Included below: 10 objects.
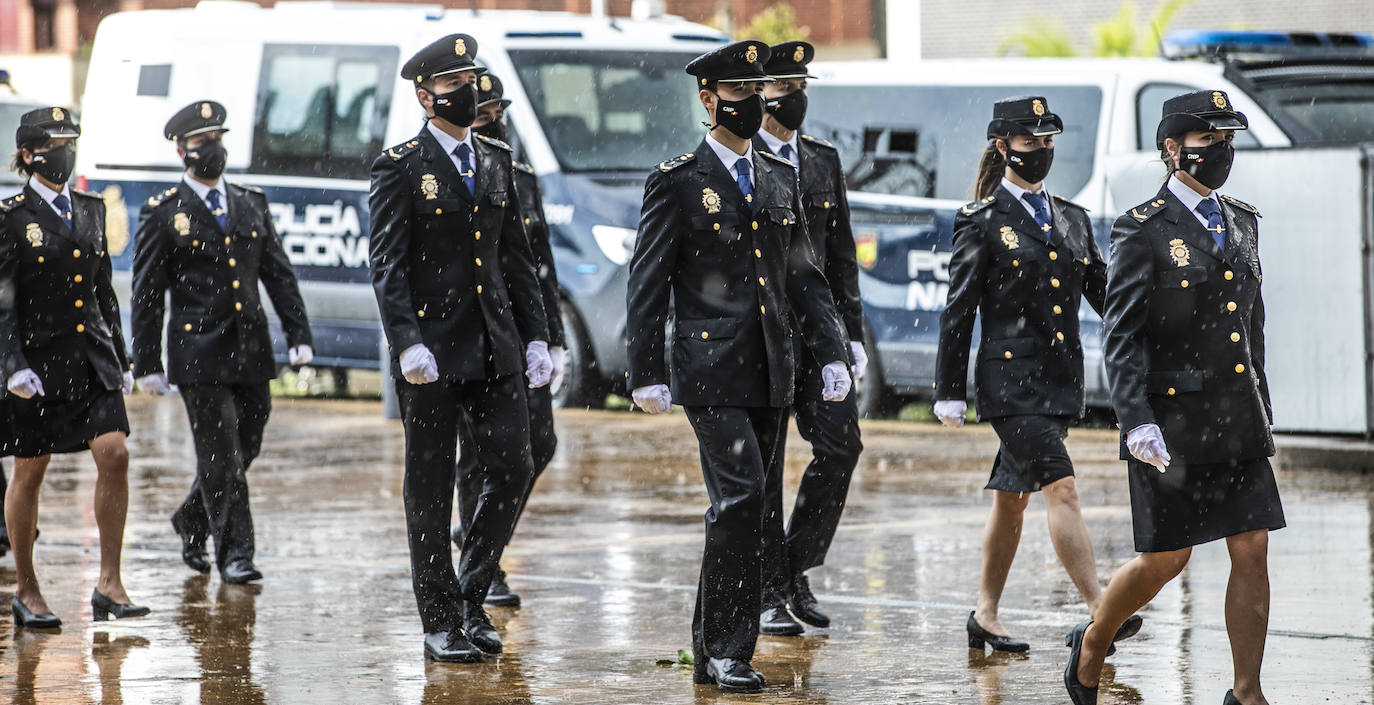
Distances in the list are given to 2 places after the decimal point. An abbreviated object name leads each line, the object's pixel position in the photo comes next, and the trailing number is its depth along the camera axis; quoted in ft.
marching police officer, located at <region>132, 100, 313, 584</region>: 60.95
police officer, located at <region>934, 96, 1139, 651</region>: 47.85
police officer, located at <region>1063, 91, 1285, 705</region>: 40.04
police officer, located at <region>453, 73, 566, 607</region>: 56.49
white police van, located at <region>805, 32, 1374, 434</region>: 84.84
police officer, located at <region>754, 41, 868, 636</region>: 50.83
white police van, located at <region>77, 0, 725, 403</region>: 102.17
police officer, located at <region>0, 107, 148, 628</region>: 54.29
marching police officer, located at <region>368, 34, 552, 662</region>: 48.21
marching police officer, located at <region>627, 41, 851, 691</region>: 44.52
